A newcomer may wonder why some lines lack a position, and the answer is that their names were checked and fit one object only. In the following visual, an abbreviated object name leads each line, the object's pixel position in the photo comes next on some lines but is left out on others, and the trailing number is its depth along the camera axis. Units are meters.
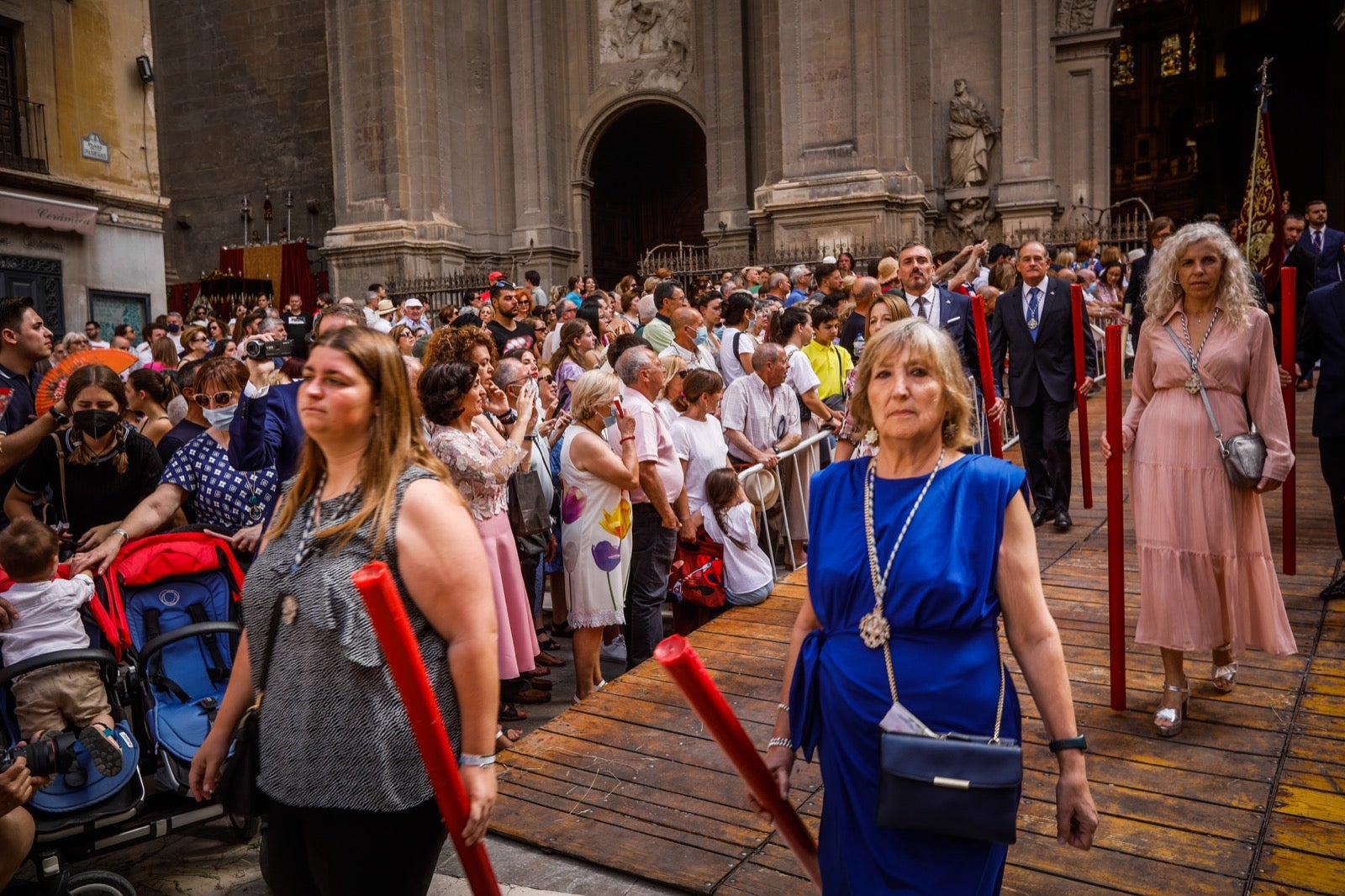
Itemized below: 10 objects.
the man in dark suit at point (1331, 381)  5.84
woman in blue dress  2.25
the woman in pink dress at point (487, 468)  4.71
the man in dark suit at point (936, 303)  7.03
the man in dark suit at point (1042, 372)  7.23
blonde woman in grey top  2.27
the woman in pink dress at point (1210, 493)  4.19
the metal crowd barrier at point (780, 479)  6.75
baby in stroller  3.58
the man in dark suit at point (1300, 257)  9.98
